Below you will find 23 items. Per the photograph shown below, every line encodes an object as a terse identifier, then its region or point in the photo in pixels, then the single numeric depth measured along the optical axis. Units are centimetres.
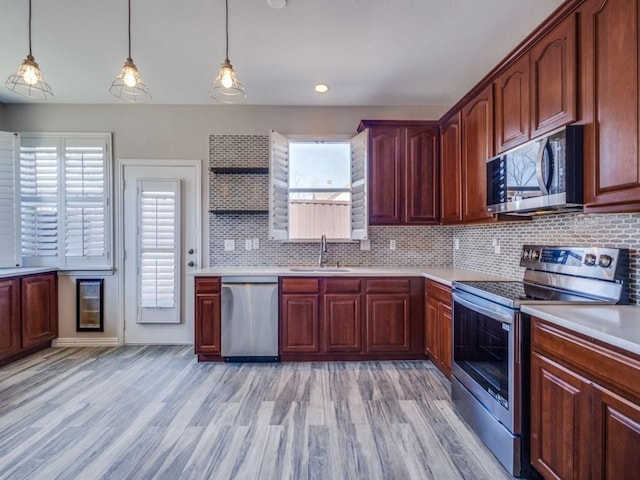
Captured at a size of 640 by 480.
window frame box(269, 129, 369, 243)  335
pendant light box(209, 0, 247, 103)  206
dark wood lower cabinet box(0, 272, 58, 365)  305
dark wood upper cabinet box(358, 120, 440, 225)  333
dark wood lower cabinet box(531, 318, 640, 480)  110
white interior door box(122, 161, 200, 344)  362
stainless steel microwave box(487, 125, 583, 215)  164
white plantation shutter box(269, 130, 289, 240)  342
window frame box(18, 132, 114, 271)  360
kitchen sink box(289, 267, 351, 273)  324
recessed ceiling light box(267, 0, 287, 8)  205
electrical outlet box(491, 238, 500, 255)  285
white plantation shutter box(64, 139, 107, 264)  361
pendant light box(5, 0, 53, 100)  191
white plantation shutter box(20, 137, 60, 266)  358
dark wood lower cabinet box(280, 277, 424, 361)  311
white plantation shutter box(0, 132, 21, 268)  332
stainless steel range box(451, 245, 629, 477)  165
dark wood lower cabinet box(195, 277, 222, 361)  312
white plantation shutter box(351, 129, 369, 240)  332
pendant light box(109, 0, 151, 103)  198
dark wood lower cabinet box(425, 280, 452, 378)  262
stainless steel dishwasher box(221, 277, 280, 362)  311
